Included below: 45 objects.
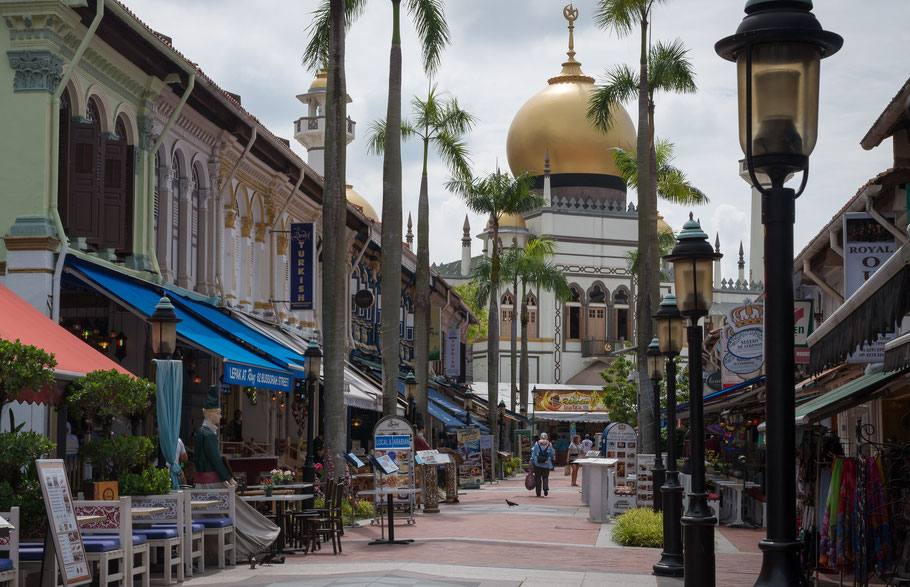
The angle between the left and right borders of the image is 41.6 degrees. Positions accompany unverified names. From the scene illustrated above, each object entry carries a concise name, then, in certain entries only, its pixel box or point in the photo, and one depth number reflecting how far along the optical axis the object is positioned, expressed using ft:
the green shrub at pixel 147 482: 42.93
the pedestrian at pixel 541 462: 104.73
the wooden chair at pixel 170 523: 41.88
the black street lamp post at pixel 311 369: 67.94
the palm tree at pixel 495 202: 155.02
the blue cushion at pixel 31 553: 35.53
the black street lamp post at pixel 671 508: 44.91
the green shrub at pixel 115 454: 42.19
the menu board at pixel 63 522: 32.91
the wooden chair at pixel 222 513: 46.39
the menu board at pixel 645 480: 77.41
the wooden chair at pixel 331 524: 52.16
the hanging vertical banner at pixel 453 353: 184.34
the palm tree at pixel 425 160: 100.78
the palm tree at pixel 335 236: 70.85
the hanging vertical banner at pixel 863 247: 54.08
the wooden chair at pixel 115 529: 37.50
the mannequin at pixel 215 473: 47.60
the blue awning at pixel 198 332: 58.44
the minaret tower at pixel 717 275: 269.52
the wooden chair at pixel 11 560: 32.42
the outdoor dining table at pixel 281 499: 50.21
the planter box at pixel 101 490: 40.19
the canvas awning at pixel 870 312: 25.34
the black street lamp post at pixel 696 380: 31.42
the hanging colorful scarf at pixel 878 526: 36.88
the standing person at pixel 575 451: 134.58
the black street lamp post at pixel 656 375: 61.31
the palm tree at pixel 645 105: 89.20
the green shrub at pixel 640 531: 57.36
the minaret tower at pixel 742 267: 322.83
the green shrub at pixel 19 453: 37.22
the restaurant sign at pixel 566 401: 230.48
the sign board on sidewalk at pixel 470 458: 130.31
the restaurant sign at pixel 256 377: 61.11
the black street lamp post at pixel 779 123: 18.94
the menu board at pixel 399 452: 69.67
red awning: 43.68
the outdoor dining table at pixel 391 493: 55.22
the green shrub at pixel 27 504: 36.70
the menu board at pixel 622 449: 82.17
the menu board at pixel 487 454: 140.87
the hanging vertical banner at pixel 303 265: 92.79
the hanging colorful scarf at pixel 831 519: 38.06
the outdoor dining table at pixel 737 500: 73.10
